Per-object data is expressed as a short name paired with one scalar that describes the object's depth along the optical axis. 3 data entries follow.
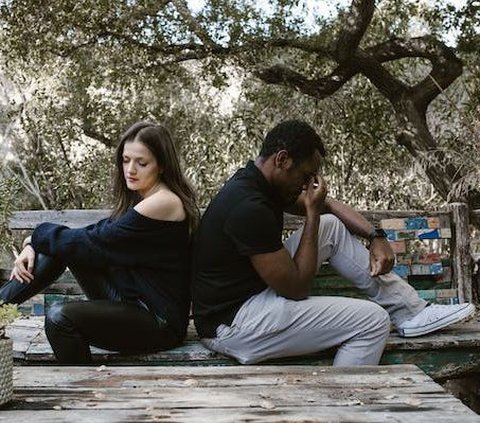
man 2.91
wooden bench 3.10
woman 2.96
